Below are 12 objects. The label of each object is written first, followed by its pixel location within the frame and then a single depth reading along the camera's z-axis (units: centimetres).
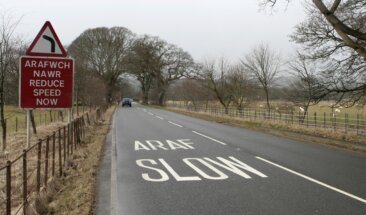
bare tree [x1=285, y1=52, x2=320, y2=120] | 1956
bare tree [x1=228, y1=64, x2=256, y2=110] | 4409
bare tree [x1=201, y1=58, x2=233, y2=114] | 4709
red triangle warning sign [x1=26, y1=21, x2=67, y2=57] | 796
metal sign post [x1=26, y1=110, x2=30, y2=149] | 735
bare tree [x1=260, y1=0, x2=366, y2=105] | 1856
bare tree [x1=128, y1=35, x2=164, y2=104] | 7119
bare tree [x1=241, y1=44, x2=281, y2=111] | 4359
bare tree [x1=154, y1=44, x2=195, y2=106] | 7181
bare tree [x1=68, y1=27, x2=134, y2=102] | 6481
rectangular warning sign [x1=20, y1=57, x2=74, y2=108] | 766
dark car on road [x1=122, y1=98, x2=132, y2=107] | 7719
